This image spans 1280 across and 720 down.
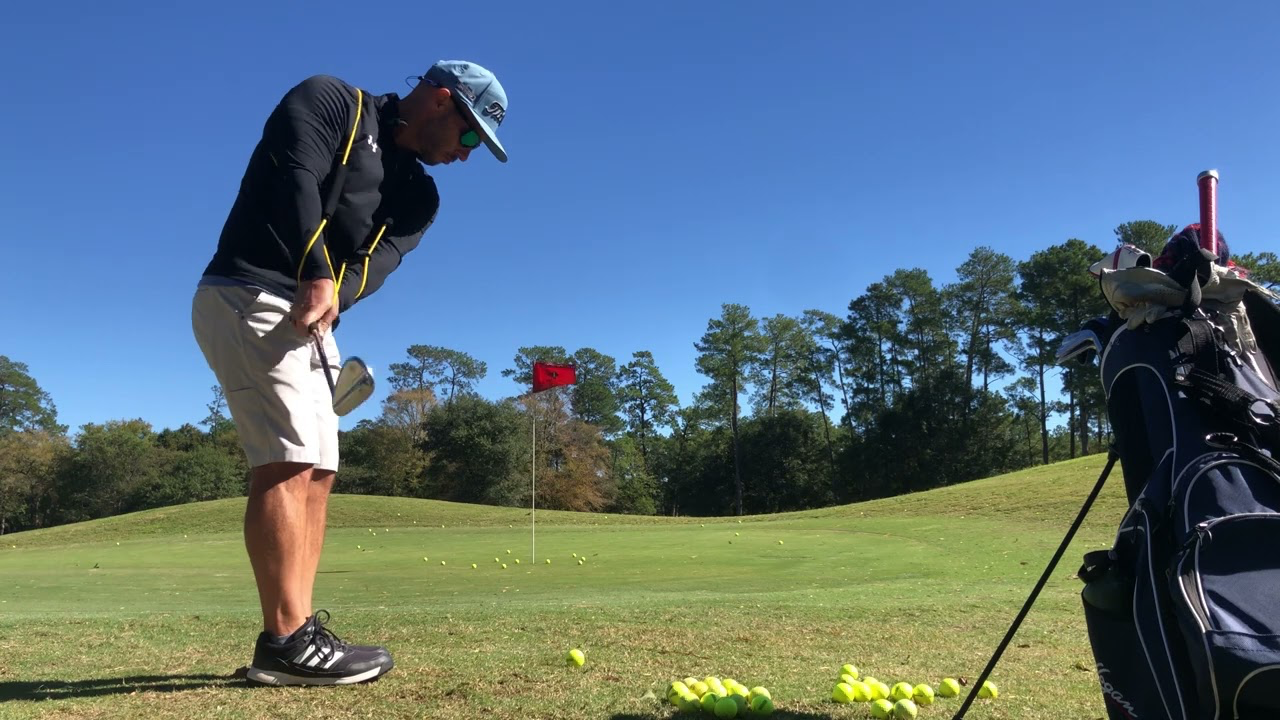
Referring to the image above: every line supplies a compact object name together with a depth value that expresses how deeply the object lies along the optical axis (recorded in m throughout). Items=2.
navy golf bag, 1.41
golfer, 2.41
